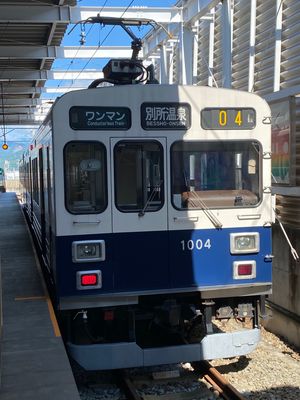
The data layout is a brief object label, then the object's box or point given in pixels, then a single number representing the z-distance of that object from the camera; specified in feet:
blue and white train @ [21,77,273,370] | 17.51
